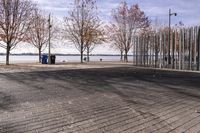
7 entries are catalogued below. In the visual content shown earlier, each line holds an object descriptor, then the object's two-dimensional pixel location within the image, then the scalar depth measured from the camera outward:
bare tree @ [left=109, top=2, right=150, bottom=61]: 25.21
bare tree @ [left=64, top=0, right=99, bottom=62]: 22.45
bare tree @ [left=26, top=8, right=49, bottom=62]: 23.82
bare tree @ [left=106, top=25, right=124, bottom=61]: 25.43
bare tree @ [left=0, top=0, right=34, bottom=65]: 17.70
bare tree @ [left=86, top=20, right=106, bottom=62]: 22.58
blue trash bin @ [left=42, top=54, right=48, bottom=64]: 19.76
